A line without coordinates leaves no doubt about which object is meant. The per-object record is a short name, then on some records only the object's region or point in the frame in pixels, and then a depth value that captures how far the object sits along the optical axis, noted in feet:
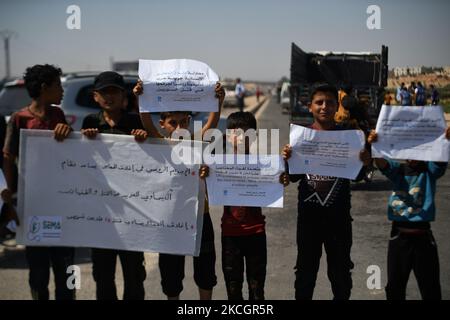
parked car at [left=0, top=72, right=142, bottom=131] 23.75
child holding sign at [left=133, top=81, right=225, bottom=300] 11.62
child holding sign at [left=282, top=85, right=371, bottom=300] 11.18
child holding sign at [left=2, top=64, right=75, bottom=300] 11.48
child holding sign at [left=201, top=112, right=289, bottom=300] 11.27
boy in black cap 11.41
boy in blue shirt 10.48
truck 34.14
